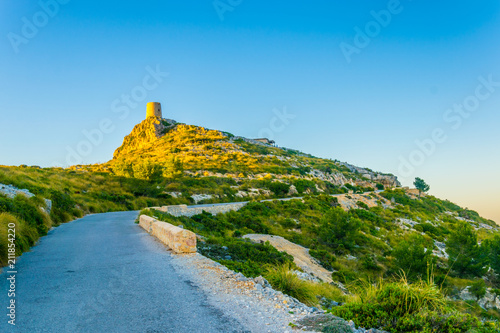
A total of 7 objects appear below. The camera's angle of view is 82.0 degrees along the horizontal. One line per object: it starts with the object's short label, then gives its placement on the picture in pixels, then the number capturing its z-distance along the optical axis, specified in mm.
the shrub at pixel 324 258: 20750
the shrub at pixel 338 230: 26844
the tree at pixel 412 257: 21000
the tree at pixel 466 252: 24344
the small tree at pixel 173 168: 45647
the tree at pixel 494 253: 24953
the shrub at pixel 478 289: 20203
